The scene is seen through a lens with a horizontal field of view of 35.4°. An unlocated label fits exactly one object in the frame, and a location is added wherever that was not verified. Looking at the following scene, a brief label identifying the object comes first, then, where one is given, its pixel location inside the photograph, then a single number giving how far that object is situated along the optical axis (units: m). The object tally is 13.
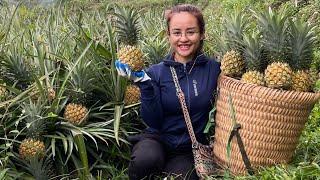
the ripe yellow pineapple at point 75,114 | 3.85
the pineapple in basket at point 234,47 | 3.17
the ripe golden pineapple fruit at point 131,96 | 4.08
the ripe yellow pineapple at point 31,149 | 3.58
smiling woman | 3.38
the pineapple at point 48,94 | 3.84
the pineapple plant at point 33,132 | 3.58
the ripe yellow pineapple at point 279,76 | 2.90
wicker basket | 2.91
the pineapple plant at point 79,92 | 3.87
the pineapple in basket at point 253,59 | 3.01
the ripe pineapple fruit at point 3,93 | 3.85
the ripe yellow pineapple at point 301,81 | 2.94
